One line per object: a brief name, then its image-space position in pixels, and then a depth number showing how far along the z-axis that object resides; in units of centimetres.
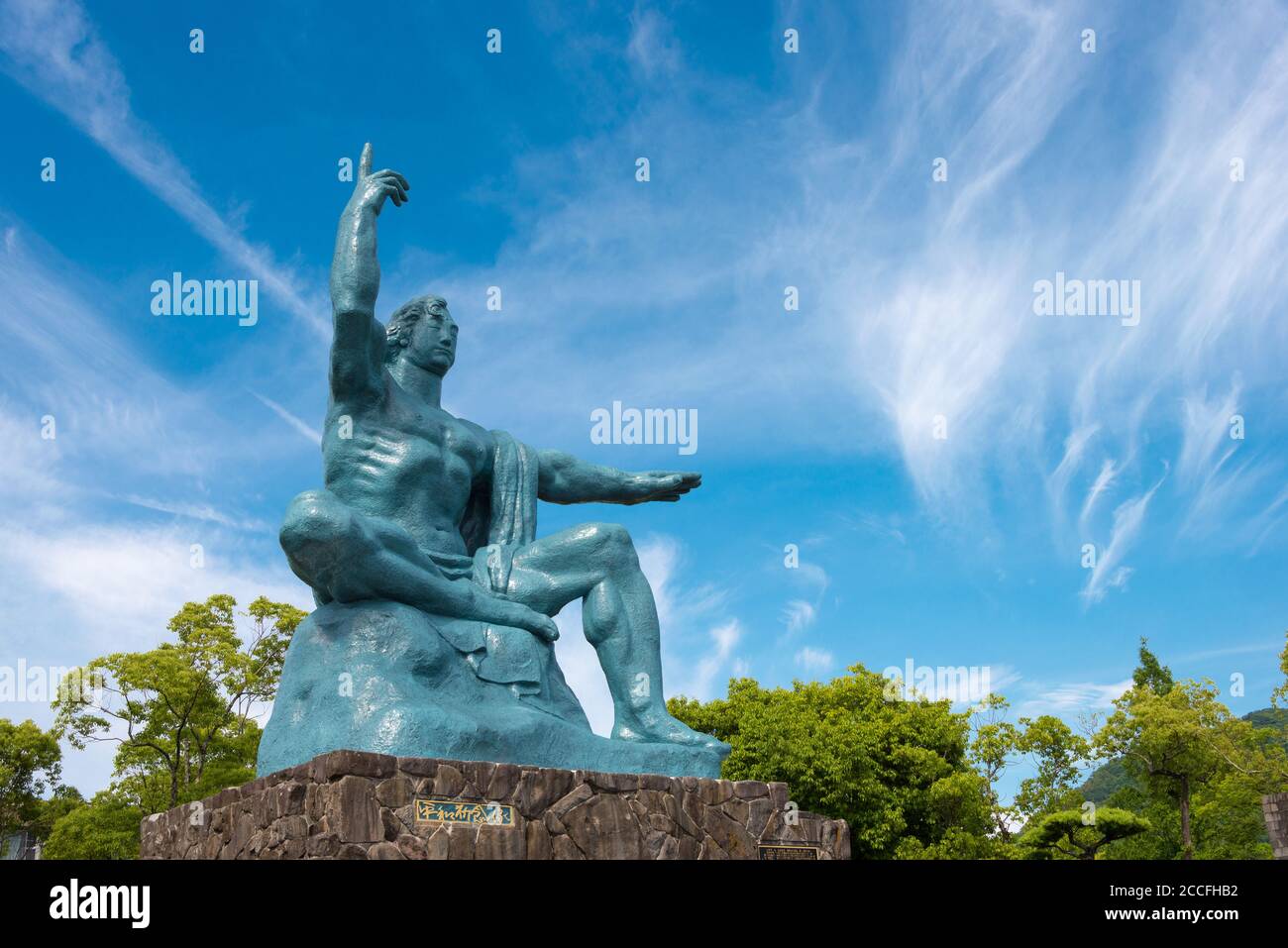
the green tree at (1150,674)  3950
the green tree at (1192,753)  2680
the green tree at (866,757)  2302
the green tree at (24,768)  2631
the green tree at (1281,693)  2511
